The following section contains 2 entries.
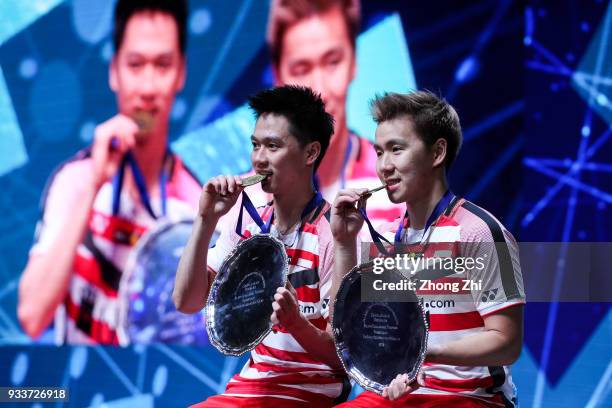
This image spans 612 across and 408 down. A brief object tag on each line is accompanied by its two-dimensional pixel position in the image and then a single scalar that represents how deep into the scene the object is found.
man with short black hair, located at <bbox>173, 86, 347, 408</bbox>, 5.16
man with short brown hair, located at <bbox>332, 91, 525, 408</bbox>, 4.36
